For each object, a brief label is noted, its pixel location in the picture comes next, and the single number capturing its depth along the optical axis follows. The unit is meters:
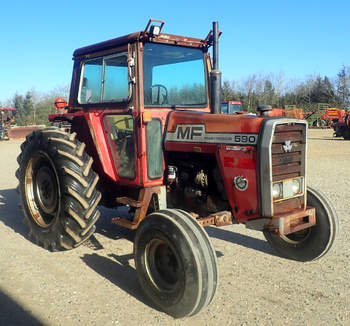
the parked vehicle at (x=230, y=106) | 24.41
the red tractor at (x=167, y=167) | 3.34
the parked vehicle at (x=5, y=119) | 27.53
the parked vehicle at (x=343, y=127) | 21.50
